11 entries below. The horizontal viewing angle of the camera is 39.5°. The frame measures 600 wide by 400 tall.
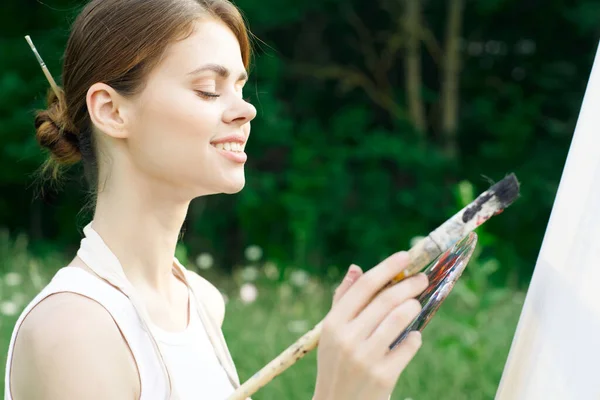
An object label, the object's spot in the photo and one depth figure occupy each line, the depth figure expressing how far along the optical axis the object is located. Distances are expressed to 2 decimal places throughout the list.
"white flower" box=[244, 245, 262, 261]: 4.82
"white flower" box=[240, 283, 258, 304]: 3.41
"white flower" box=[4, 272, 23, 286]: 4.44
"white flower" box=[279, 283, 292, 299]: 4.52
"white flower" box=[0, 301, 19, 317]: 3.90
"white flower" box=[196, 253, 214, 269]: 4.01
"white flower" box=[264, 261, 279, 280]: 5.02
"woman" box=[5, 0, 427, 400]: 1.24
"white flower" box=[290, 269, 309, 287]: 4.71
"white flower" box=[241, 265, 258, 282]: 4.86
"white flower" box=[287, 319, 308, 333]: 3.81
